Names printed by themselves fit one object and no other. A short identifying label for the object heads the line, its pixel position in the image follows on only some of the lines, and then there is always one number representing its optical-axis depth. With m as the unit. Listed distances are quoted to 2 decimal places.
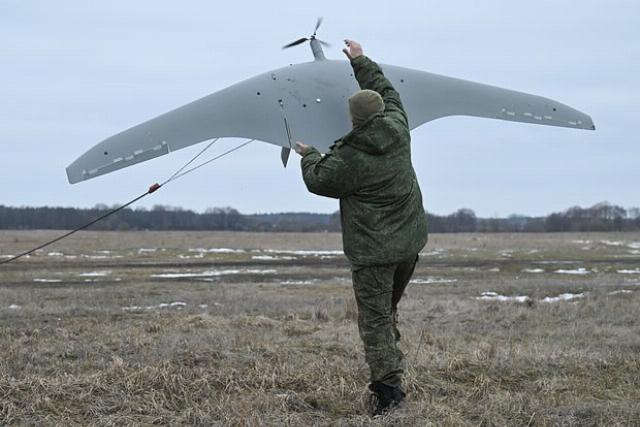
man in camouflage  9.51
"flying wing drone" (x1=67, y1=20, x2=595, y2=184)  10.30
